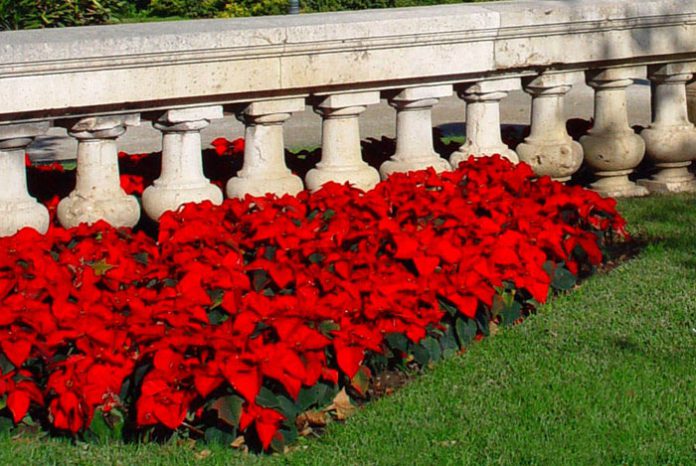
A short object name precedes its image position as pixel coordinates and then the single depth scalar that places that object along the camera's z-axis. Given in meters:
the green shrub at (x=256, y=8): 22.51
